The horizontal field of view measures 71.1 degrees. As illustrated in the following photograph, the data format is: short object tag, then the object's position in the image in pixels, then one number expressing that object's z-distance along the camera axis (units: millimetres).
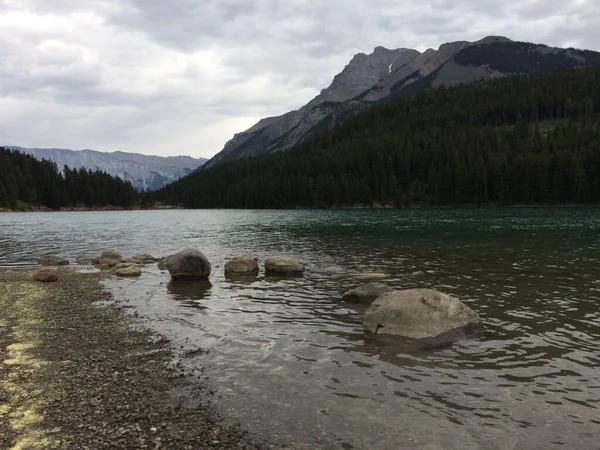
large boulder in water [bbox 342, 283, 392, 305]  21969
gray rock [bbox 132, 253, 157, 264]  41500
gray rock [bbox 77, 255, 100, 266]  41747
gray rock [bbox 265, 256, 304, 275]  31438
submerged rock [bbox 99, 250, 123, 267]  39750
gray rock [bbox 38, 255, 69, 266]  40812
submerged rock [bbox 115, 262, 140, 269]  35438
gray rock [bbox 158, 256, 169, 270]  36562
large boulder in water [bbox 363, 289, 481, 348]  15656
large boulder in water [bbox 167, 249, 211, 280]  30234
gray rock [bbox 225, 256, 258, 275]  32312
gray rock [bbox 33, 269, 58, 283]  30625
